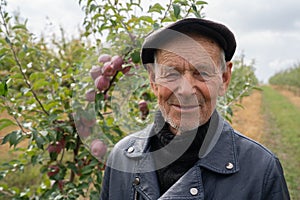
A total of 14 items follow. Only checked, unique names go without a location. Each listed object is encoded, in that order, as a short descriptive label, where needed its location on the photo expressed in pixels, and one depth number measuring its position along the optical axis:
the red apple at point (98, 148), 1.32
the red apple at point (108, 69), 1.30
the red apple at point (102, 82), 1.31
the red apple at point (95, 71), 1.34
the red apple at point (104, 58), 1.36
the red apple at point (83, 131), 1.35
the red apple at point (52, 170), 1.51
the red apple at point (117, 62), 1.32
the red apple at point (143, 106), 1.46
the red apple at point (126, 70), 1.37
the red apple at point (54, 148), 1.44
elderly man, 0.78
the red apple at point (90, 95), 1.34
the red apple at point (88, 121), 1.33
